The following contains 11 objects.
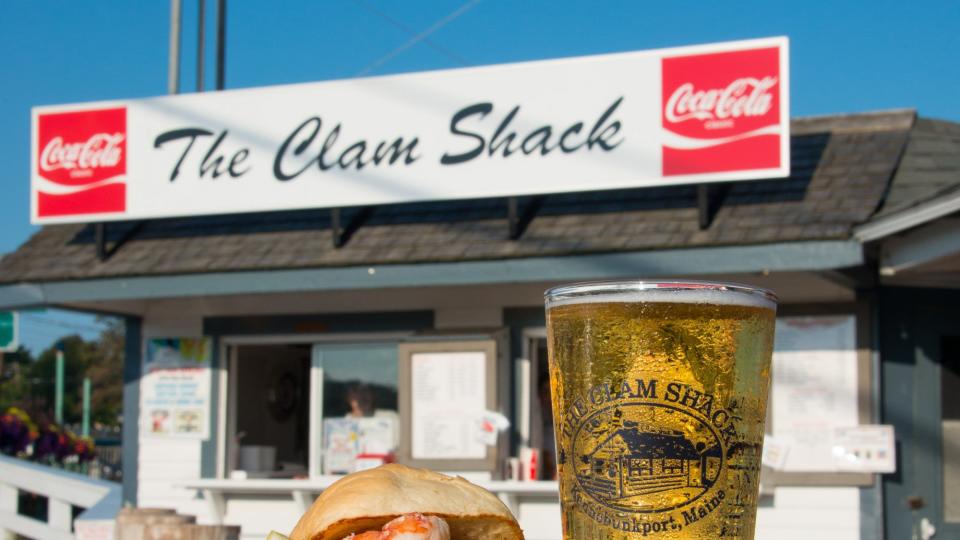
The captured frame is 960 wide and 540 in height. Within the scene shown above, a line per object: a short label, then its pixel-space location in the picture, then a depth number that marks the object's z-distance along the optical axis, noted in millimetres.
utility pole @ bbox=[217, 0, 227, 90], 11469
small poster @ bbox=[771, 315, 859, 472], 8117
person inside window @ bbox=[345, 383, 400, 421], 9875
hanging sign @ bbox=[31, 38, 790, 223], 7410
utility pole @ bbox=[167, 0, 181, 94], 10805
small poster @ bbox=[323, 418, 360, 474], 9883
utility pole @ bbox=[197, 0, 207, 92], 11359
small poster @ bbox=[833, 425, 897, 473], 7969
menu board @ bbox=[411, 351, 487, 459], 9078
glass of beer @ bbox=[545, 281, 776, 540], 1386
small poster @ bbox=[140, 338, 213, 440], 10383
